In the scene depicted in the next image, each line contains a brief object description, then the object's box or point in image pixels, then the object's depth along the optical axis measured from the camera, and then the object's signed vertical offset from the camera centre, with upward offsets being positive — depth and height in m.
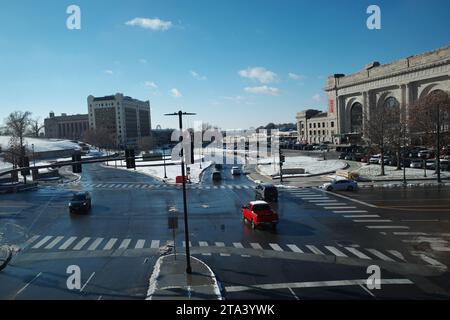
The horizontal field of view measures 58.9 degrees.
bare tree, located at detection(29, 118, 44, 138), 162.24 +9.81
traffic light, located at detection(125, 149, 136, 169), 20.33 -0.39
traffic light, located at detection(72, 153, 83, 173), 21.72 -0.47
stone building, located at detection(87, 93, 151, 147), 185.75 +17.08
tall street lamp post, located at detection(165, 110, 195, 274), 16.89 +1.09
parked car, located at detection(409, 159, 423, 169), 52.74 -3.63
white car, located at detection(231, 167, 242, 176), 58.56 -4.02
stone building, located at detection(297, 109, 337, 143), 132.50 +5.43
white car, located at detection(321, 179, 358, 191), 39.03 -4.41
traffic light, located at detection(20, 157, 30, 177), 22.56 -0.47
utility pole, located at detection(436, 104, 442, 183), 41.41 -1.86
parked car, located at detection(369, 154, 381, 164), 61.33 -3.31
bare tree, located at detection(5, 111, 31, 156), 118.65 +11.10
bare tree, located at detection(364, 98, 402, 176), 50.31 +1.01
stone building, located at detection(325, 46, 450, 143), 87.25 +13.53
